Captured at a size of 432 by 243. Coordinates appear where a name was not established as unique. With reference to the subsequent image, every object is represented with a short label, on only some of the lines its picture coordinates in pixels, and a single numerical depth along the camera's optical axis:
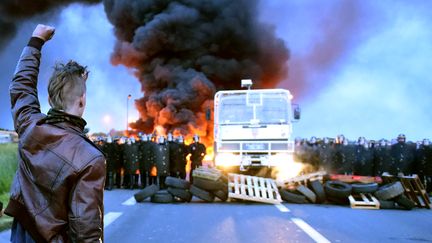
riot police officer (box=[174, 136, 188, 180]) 16.14
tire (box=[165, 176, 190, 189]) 11.25
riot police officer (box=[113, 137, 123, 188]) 15.47
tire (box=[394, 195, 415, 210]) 10.40
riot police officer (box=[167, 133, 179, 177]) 16.09
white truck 14.59
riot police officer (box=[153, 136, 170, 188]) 15.39
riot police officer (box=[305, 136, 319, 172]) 18.29
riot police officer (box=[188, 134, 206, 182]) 16.73
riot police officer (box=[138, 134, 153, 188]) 15.54
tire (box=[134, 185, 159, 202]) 10.84
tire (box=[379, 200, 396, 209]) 10.48
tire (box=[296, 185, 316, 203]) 11.12
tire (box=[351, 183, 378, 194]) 10.93
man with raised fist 2.03
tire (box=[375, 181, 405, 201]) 10.43
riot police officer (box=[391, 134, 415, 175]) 15.55
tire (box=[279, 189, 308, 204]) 11.21
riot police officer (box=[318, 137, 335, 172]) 17.77
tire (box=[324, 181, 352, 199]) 10.83
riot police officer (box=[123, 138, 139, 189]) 15.29
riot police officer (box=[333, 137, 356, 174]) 17.22
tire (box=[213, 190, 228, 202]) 11.27
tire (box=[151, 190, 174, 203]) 11.04
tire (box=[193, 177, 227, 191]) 11.21
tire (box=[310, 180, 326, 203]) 11.10
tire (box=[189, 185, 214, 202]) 11.20
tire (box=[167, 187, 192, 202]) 11.16
